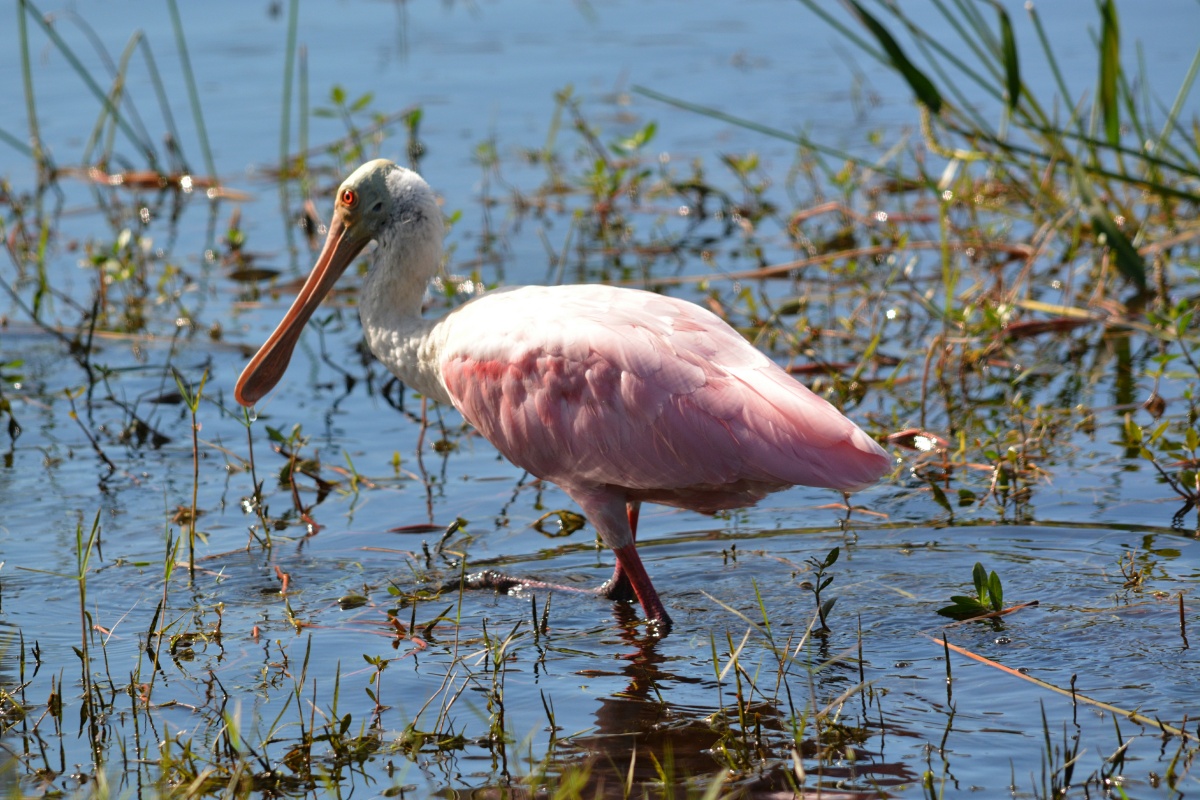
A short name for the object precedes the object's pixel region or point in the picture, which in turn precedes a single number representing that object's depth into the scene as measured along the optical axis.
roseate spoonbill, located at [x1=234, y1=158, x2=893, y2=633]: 9.91
